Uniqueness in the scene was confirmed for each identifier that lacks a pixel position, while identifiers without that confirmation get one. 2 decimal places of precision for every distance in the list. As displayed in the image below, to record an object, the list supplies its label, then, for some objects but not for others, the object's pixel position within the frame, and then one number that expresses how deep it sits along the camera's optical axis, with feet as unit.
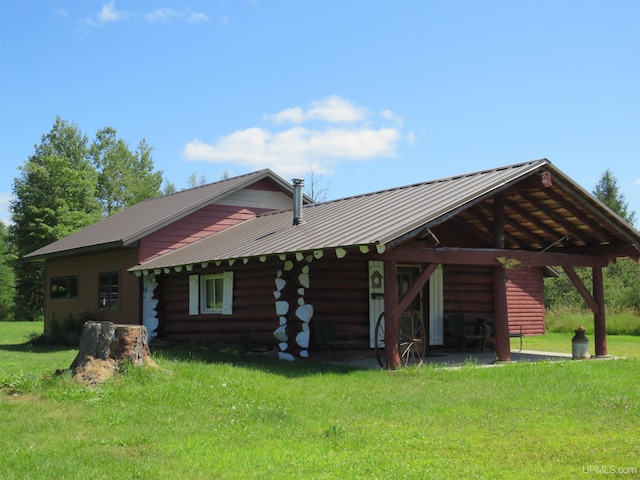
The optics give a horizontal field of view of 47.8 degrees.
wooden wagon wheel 46.26
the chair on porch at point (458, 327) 59.31
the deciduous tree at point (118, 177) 193.36
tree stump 35.09
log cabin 45.83
